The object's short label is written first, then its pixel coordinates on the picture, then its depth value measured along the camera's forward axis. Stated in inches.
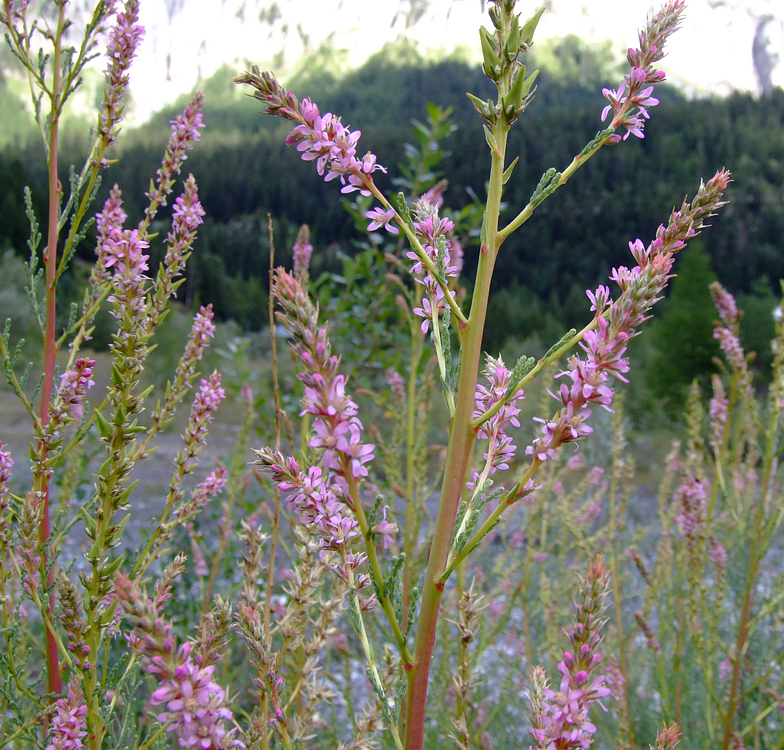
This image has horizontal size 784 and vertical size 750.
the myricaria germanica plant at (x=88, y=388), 10.2
